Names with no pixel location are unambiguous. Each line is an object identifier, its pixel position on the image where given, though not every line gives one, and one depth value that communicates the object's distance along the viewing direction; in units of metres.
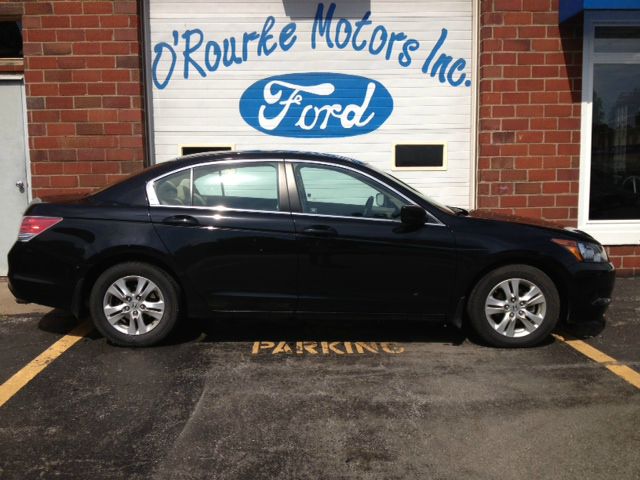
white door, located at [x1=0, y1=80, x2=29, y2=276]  7.74
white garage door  7.88
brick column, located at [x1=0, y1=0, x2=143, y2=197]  7.47
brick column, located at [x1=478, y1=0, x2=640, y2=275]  7.66
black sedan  4.77
